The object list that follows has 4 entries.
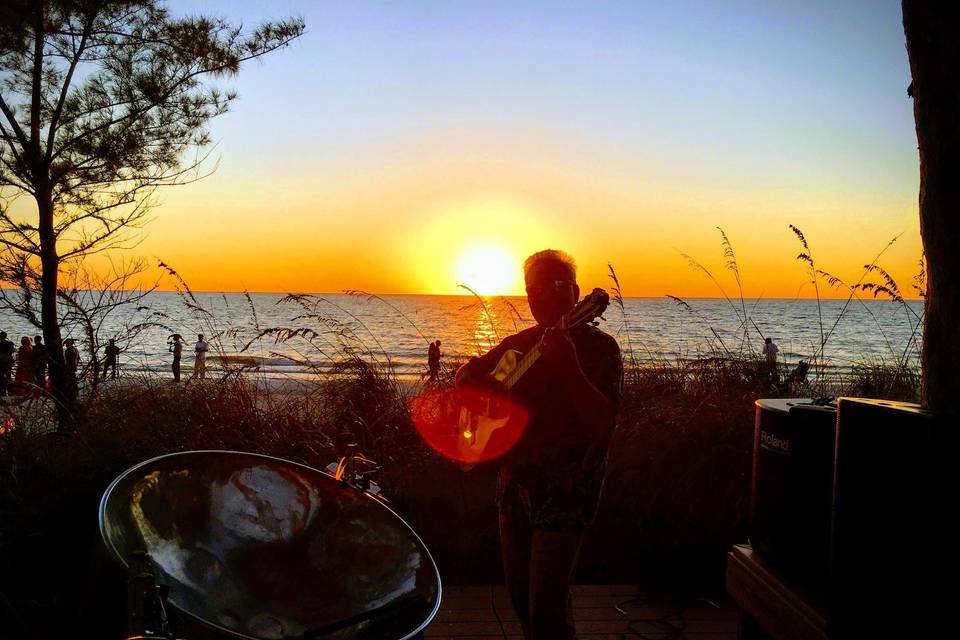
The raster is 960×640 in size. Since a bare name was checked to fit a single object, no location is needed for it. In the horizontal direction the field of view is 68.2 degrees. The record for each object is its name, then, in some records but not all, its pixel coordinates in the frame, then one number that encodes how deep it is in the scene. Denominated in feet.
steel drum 4.76
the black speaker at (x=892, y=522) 3.58
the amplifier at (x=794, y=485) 5.29
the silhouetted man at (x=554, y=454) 6.40
